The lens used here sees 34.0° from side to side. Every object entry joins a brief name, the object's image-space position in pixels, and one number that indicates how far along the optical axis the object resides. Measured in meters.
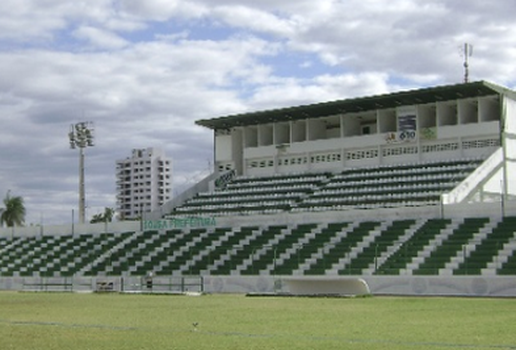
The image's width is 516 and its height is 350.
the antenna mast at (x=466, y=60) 73.56
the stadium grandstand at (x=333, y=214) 48.66
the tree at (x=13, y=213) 113.06
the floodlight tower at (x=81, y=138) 91.00
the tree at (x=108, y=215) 177.74
